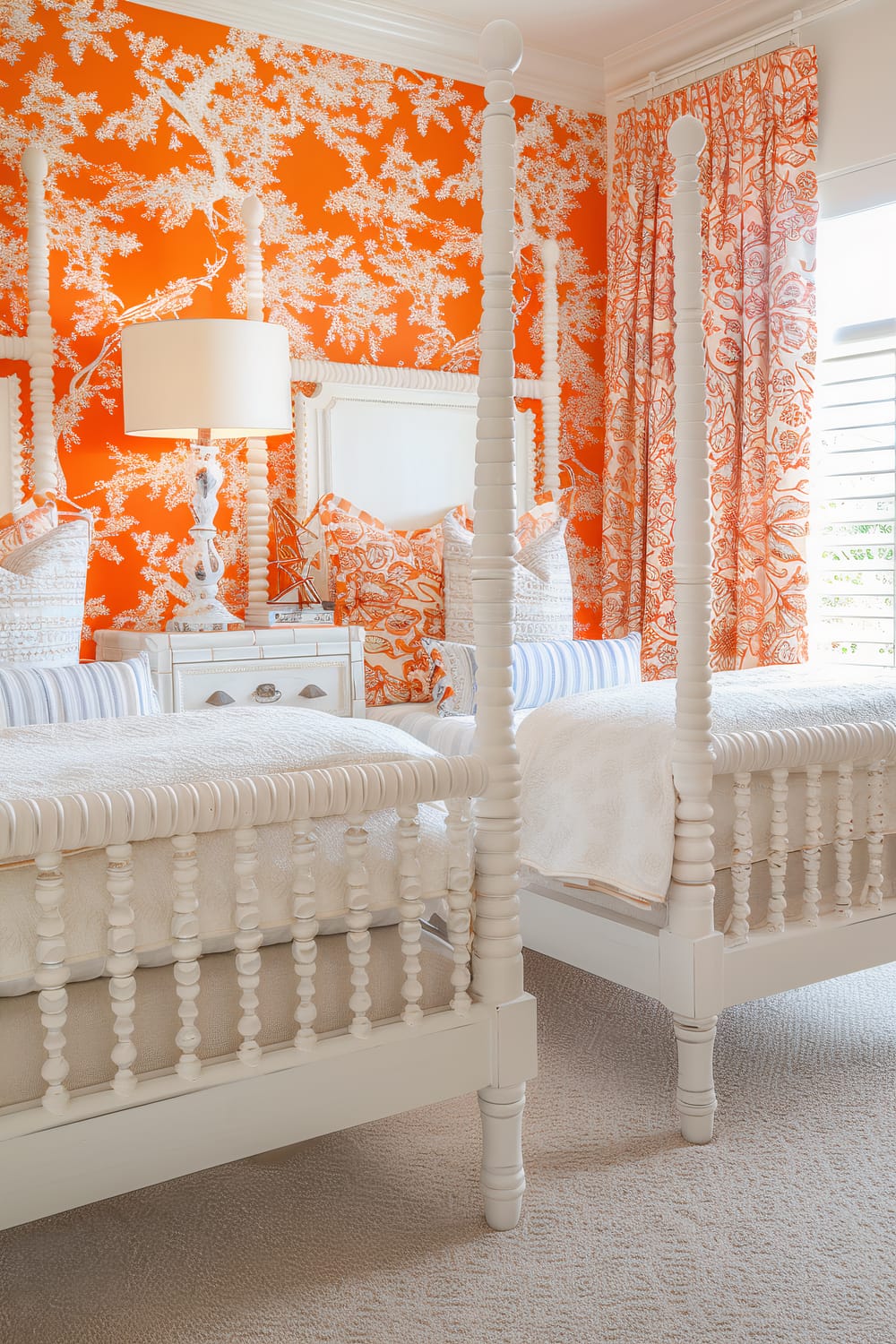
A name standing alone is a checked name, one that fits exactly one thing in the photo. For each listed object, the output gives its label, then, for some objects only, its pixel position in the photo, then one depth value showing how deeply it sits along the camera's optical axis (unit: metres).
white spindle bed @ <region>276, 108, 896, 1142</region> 1.92
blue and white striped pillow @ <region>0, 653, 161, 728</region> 2.26
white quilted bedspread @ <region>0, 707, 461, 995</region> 1.34
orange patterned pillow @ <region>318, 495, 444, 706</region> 3.47
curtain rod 3.58
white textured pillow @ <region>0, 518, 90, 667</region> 2.61
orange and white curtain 3.62
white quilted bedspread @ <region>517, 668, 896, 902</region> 1.96
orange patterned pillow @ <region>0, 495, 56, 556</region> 2.88
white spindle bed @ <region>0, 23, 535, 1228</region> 1.32
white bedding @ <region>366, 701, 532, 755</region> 2.89
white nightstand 3.04
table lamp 3.10
